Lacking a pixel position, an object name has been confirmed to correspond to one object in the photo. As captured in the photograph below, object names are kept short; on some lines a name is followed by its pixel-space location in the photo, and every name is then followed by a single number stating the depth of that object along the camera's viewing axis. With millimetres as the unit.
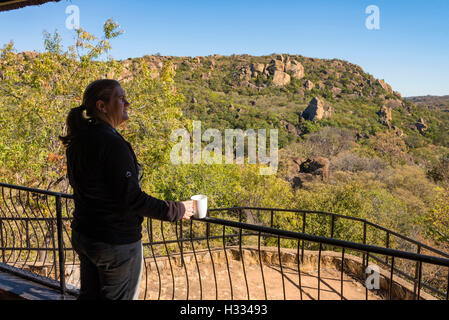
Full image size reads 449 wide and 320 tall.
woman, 1352
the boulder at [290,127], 49644
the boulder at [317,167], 30578
